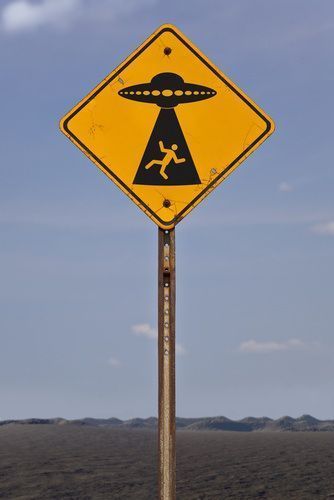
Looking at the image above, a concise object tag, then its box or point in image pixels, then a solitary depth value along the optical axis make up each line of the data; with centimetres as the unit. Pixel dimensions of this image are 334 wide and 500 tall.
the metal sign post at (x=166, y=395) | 483
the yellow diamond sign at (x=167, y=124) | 520
